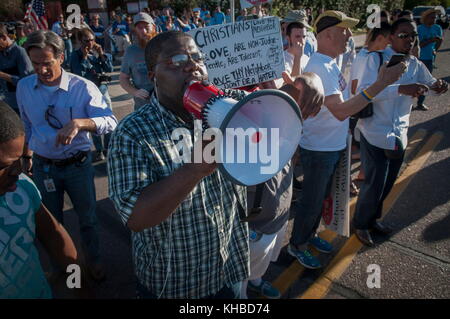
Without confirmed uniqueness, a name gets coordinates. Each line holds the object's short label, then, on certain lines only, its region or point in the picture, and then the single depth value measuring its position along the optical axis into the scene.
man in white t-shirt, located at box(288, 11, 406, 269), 2.34
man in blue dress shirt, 2.48
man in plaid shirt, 1.21
